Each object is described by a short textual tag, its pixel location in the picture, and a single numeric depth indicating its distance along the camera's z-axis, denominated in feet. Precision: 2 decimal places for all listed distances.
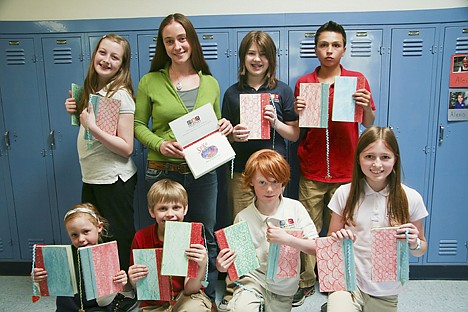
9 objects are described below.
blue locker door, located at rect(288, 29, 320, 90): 9.20
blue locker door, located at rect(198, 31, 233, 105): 9.32
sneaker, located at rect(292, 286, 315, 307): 8.59
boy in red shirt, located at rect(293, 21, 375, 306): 7.88
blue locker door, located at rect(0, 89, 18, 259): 9.92
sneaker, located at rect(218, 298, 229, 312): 8.23
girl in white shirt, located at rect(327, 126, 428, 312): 6.15
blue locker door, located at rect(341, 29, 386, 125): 9.12
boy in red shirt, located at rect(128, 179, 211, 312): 6.57
